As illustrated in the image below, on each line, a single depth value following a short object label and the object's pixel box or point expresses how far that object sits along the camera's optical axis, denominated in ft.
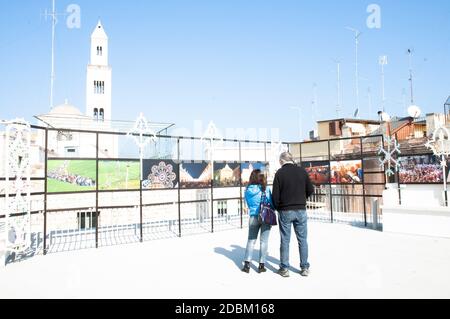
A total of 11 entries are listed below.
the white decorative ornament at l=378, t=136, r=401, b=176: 33.55
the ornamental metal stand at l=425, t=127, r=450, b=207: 28.37
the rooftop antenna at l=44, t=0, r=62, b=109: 96.58
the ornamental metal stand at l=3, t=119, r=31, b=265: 19.80
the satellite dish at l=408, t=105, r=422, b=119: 75.20
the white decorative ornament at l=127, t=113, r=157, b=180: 27.43
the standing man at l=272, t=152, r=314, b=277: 15.93
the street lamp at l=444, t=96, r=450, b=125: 61.78
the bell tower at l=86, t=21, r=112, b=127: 155.33
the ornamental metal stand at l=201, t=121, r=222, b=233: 32.24
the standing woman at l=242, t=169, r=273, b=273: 16.85
